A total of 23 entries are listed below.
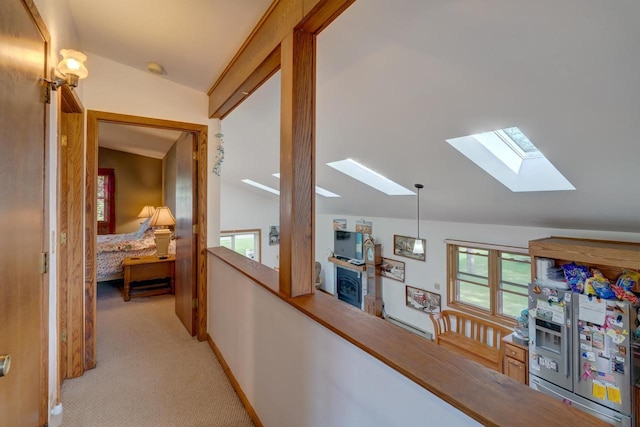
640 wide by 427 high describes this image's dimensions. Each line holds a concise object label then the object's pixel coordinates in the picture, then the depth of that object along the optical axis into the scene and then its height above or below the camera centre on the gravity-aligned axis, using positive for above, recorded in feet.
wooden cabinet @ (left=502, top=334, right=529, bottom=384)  10.46 -5.43
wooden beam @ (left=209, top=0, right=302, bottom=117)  4.52 +3.24
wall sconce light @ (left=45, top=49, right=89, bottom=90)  4.72 +2.47
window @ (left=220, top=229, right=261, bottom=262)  27.22 -2.49
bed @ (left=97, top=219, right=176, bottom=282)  13.38 -1.76
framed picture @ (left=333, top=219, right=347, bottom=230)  23.50 -0.76
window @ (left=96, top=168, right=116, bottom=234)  19.66 +1.01
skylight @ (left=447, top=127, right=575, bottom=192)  9.01 +1.82
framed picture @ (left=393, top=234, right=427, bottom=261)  17.72 -2.12
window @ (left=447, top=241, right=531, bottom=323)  13.97 -3.40
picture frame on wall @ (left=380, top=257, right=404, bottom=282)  19.27 -3.78
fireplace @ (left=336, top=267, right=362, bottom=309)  22.41 -5.79
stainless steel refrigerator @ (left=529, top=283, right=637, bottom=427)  8.07 -4.21
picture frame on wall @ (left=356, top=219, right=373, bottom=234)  21.25 -0.86
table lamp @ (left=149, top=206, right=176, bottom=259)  13.56 -0.75
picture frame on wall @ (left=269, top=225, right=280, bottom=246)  29.17 -2.04
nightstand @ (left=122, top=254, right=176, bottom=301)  12.72 -2.81
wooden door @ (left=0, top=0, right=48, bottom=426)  2.68 +0.01
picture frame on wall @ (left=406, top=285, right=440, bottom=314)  17.14 -5.33
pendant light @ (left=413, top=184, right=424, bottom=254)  15.02 -1.70
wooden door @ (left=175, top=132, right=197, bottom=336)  8.82 -0.58
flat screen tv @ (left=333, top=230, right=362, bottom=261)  22.25 -2.40
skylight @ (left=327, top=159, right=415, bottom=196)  14.26 +1.95
